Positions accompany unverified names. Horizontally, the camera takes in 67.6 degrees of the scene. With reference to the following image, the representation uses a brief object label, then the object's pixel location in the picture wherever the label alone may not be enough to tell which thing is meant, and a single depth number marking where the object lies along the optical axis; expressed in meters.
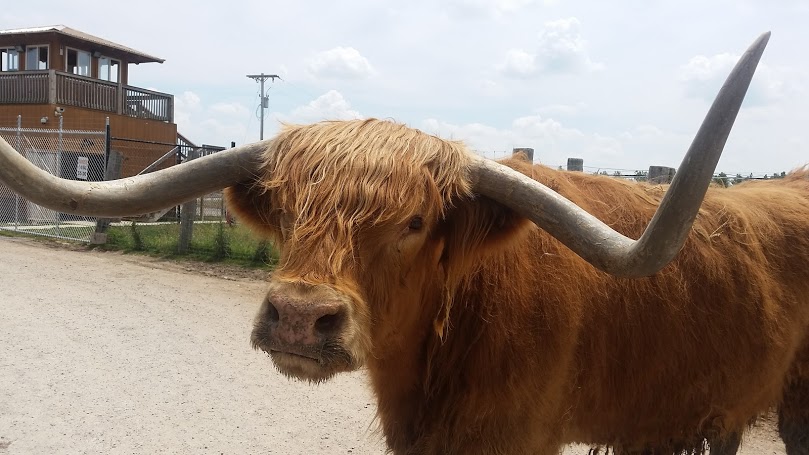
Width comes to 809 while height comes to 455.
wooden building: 23.19
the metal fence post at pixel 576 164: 8.64
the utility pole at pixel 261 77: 38.16
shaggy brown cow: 2.02
